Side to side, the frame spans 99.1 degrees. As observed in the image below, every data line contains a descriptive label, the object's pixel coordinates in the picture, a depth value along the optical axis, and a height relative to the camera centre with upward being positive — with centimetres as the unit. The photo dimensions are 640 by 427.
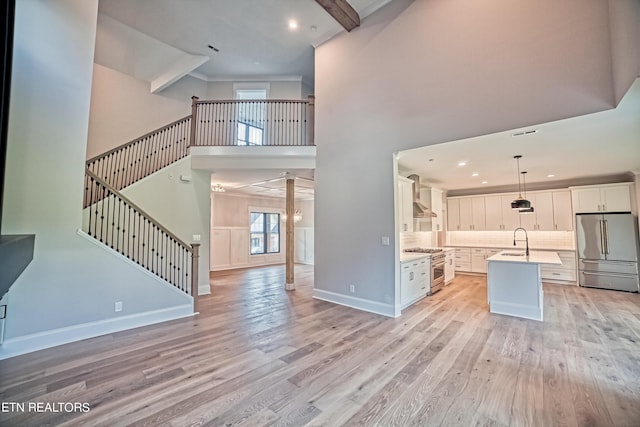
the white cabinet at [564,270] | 663 -91
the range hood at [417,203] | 620 +68
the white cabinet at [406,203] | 552 +63
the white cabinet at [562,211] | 688 +57
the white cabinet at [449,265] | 678 -82
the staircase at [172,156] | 464 +165
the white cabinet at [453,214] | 857 +59
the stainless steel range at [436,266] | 584 -75
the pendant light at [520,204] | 481 +52
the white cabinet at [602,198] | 611 +83
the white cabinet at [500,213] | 762 +56
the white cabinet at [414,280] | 470 -88
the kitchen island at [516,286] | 428 -86
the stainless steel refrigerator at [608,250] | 584 -37
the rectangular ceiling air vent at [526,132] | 350 +131
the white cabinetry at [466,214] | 816 +60
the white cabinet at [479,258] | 773 -73
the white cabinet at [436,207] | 738 +71
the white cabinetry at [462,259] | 807 -78
